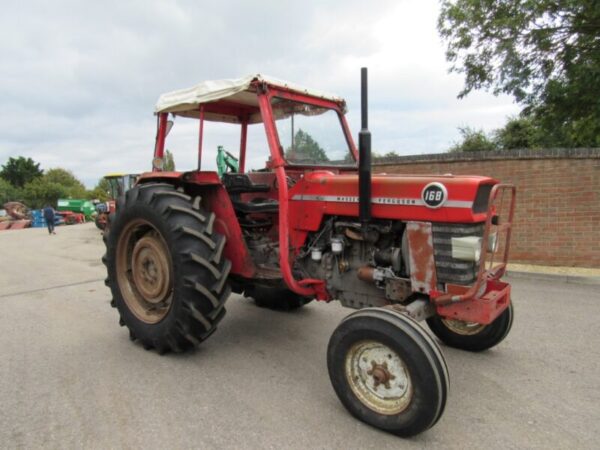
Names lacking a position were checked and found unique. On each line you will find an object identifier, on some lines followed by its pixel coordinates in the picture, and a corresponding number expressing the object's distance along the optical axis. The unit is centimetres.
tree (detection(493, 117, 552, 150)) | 1725
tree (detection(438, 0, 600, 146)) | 736
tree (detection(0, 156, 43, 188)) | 5241
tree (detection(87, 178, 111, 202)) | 4542
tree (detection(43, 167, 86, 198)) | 5449
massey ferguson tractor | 256
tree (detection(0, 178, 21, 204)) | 4178
